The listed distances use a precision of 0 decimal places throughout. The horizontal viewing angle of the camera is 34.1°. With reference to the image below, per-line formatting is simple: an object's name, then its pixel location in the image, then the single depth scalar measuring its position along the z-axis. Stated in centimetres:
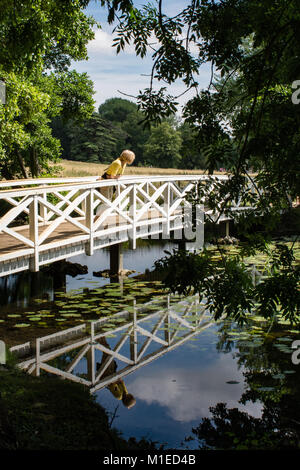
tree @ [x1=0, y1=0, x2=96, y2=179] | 629
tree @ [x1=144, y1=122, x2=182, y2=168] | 4994
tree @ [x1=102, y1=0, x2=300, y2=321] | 284
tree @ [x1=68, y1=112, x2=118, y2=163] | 4544
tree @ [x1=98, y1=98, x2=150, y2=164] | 5485
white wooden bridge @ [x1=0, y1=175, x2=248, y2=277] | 697
